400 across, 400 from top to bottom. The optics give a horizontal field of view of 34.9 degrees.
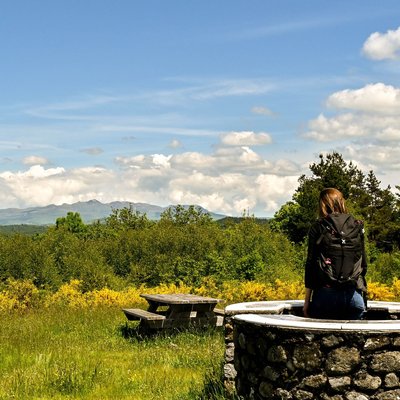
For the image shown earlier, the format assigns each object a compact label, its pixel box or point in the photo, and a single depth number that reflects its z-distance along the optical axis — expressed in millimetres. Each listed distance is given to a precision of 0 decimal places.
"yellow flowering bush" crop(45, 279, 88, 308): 14733
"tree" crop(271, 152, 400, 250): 38875
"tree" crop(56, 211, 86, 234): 60750
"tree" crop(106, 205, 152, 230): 43212
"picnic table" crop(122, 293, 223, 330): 10852
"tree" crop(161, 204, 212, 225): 39094
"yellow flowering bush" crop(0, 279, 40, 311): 15403
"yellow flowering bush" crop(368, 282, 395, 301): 13930
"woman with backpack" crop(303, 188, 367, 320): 5676
